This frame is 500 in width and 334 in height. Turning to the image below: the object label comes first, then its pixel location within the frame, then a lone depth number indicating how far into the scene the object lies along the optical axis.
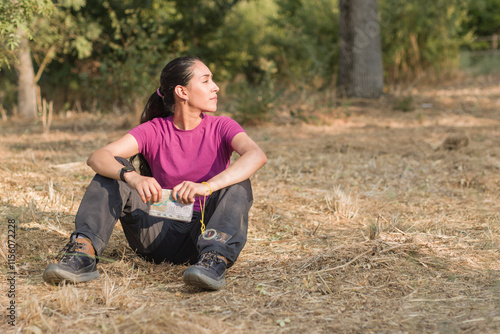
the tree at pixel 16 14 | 4.40
